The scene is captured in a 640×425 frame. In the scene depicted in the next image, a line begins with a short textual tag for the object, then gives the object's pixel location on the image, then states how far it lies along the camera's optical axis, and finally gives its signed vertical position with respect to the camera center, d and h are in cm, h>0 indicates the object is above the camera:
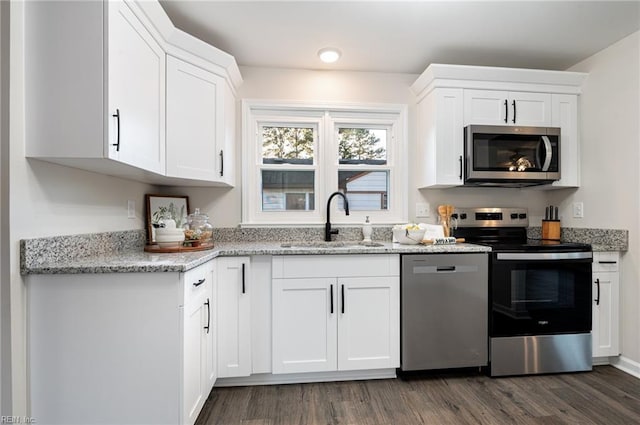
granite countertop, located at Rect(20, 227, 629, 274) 132 -23
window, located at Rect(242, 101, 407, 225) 256 +43
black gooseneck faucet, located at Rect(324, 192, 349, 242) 246 -12
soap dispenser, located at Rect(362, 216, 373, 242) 246 -15
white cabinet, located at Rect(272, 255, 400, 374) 197 -67
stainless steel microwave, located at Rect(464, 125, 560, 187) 231 +45
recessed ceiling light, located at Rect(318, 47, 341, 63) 227 +121
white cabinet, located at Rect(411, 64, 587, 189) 236 +85
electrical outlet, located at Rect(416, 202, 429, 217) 266 +2
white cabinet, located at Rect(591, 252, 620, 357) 218 -66
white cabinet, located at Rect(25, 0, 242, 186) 128 +59
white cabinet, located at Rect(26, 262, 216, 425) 131 -60
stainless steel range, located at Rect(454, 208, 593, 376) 206 -67
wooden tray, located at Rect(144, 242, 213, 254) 190 -23
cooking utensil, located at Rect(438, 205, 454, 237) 258 -1
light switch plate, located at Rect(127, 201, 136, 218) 204 +2
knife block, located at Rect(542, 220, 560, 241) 257 -15
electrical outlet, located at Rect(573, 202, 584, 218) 247 +2
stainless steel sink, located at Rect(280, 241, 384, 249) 230 -25
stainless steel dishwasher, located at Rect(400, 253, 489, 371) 202 -65
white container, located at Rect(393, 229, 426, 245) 227 -18
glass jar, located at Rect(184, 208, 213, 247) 201 -13
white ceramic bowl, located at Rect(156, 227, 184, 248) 189 -16
